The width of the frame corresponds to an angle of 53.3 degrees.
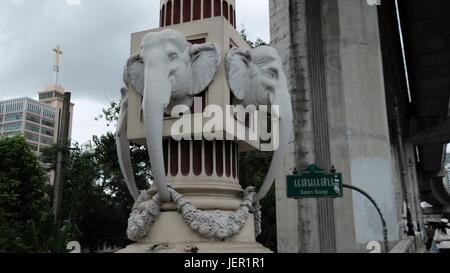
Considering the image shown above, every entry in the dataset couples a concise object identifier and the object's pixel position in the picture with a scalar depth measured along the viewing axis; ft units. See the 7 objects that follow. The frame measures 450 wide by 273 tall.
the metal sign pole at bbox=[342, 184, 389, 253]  37.35
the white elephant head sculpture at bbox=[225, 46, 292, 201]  10.48
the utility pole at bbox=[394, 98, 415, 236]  59.30
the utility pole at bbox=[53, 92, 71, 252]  39.02
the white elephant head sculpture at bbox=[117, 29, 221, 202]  9.45
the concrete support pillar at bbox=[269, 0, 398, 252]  48.78
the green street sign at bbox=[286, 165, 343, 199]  34.86
